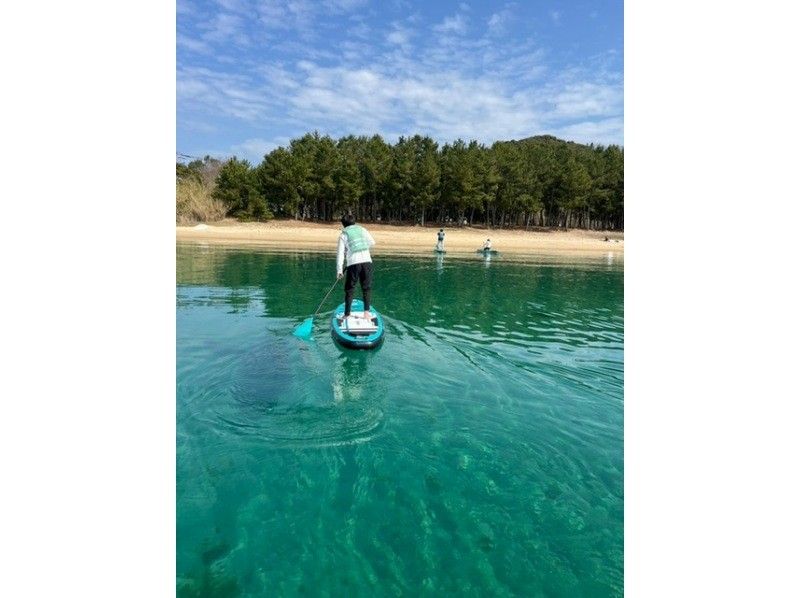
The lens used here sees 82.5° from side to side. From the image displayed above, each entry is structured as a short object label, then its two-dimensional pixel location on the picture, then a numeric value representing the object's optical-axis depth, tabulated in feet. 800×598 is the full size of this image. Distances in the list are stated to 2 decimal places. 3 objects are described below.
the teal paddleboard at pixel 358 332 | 29.19
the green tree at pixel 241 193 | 202.80
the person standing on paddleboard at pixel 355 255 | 30.66
